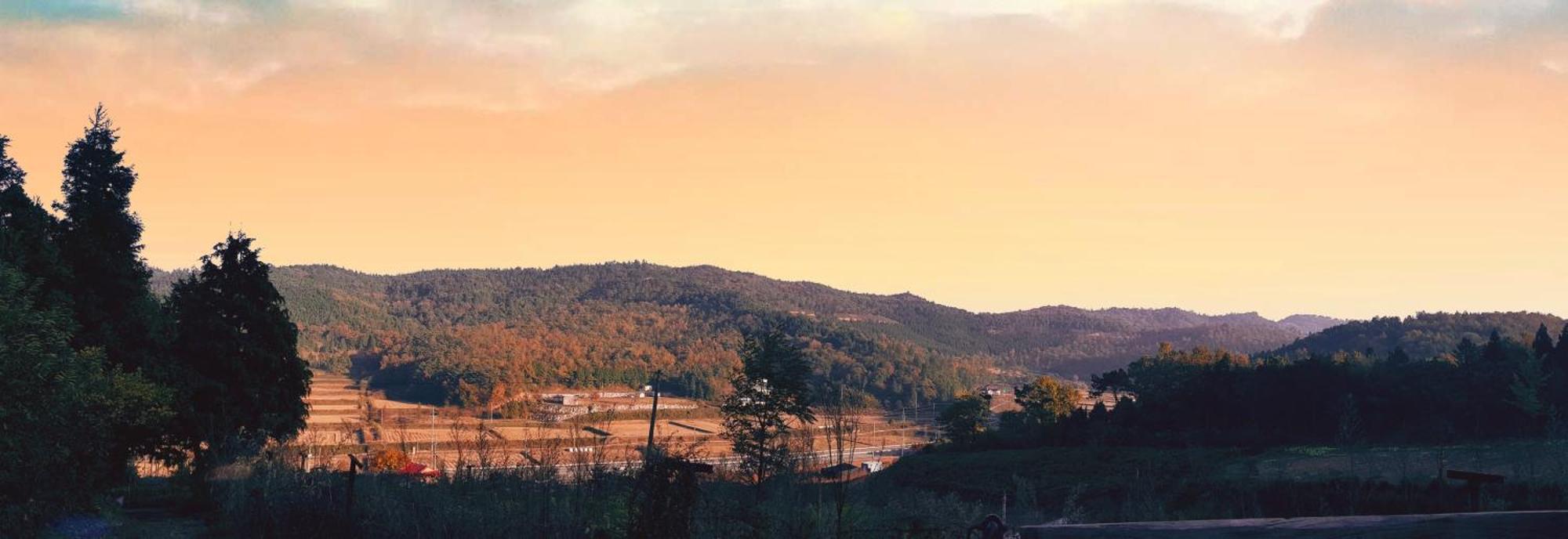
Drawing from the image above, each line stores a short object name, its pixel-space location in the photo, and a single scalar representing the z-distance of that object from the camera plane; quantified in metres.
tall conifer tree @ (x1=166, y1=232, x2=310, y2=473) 24.50
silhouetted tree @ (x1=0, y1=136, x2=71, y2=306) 19.11
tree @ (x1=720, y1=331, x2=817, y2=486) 32.94
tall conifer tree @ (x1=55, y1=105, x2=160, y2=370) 22.05
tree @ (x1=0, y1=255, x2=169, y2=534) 14.89
